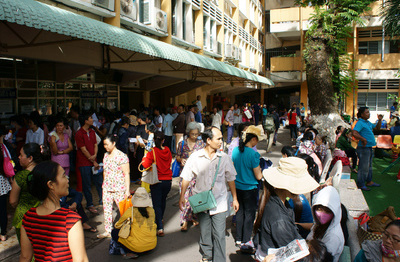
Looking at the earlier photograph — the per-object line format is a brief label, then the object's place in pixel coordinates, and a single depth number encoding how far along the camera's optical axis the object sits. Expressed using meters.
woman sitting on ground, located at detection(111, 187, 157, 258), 4.40
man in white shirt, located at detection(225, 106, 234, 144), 14.01
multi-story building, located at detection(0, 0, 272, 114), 5.66
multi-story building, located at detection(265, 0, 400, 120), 23.62
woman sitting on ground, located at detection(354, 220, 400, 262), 2.53
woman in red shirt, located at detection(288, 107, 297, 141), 14.03
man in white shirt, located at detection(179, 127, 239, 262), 3.96
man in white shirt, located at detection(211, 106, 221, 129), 13.30
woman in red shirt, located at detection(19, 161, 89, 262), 2.25
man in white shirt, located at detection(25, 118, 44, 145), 6.60
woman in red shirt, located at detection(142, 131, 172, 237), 5.12
